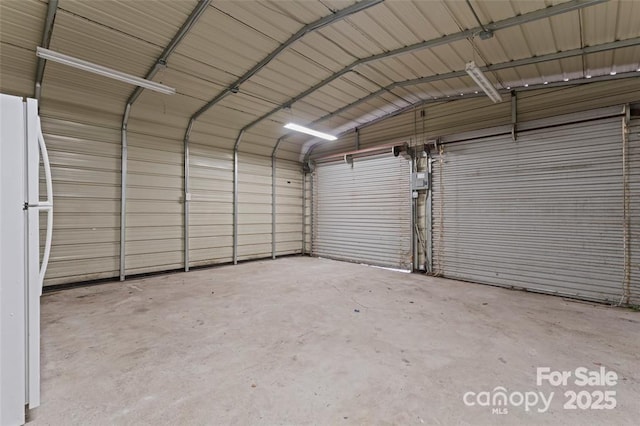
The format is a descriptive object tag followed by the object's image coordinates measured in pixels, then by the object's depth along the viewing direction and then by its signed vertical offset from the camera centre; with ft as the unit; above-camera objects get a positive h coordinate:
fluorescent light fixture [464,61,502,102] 12.48 +6.55
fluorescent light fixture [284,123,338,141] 20.07 +6.37
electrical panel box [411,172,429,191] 21.08 +2.57
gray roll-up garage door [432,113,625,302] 14.66 +0.25
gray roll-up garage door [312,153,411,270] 22.81 +0.35
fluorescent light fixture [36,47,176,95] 11.61 +6.64
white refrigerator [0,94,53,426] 5.63 -0.91
